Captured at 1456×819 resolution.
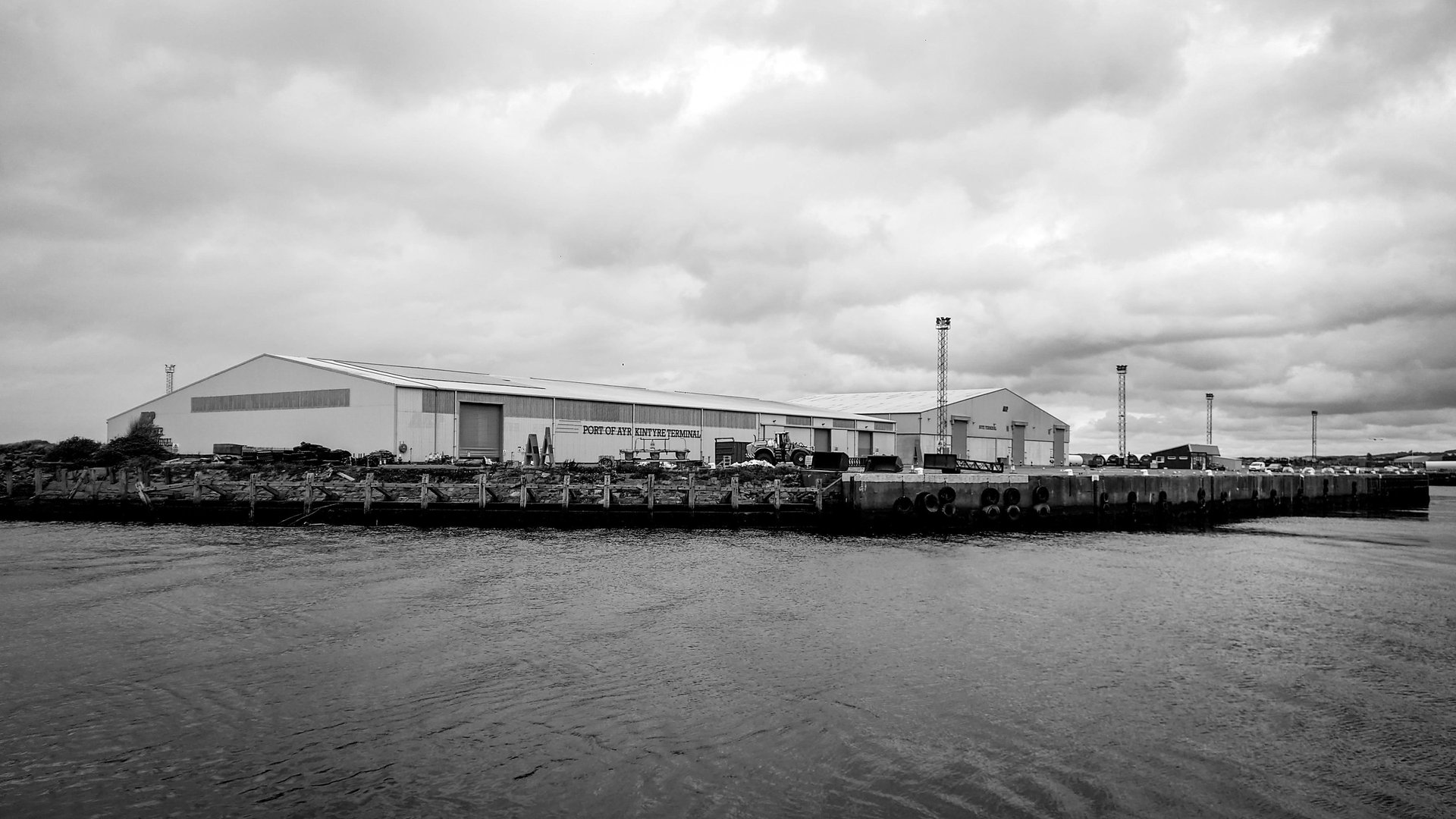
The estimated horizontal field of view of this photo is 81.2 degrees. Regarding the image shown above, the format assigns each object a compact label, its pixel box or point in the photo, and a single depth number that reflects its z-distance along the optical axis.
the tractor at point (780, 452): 54.59
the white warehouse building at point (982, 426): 81.31
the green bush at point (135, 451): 51.47
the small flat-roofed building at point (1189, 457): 81.31
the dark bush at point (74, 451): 52.91
